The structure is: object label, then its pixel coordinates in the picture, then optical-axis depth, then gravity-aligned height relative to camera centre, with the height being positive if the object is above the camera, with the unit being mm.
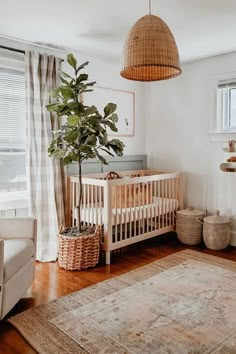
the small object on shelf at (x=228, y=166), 3555 -130
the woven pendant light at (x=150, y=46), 1954 +690
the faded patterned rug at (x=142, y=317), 1826 -1099
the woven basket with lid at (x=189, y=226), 3842 -873
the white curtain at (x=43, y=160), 3232 -47
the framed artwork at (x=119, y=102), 3929 +700
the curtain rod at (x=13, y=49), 3096 +1071
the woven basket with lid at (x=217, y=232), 3645 -894
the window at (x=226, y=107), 3814 +592
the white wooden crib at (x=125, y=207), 3189 -575
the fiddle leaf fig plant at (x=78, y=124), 2902 +294
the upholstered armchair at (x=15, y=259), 2033 -725
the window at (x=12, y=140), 3174 +166
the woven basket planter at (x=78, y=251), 2986 -921
